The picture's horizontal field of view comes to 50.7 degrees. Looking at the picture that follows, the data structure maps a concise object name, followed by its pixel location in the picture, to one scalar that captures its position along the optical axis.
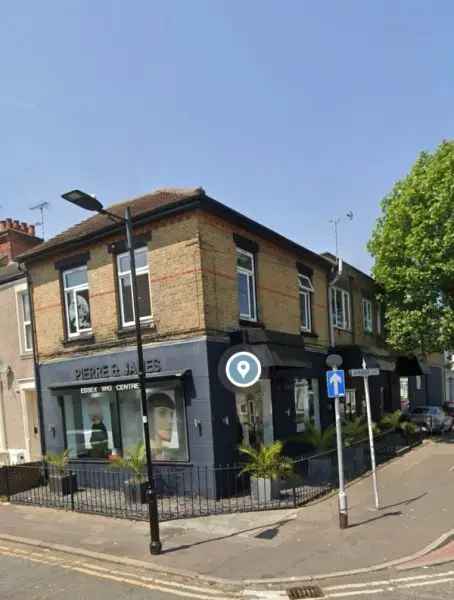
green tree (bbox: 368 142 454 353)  16.14
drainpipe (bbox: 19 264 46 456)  14.38
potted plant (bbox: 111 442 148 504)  10.84
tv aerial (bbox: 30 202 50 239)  19.56
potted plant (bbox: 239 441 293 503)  10.52
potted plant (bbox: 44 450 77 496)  12.31
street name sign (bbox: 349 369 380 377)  9.62
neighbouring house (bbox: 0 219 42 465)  15.48
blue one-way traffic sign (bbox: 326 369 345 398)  8.74
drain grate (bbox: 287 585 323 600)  6.13
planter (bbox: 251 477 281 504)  10.49
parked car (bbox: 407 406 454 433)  21.59
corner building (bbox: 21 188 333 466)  11.32
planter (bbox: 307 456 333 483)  11.87
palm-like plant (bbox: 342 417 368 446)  14.04
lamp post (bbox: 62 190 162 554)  7.51
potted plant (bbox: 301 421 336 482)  11.89
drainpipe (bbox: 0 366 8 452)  16.02
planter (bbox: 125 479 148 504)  10.84
